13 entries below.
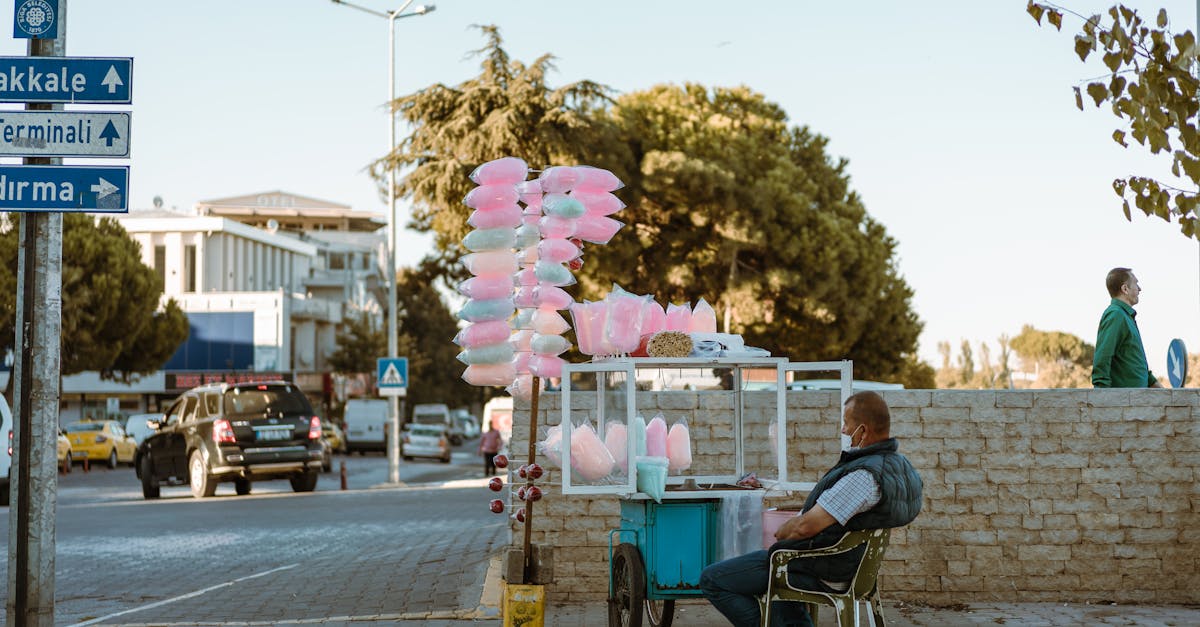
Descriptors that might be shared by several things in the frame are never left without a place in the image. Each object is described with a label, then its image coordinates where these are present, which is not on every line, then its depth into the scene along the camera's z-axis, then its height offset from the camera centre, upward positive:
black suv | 24.73 -0.84
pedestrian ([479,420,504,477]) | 39.12 -1.46
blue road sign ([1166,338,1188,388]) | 10.90 +0.19
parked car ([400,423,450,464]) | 52.97 -1.91
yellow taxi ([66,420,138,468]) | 41.28 -1.45
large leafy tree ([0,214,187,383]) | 46.91 +3.05
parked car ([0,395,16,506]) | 21.61 -0.72
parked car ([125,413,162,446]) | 49.35 -1.24
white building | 74.69 +4.68
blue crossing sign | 31.39 +0.37
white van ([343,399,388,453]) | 60.16 -1.41
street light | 32.31 +3.66
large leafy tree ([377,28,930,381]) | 28.00 +4.24
